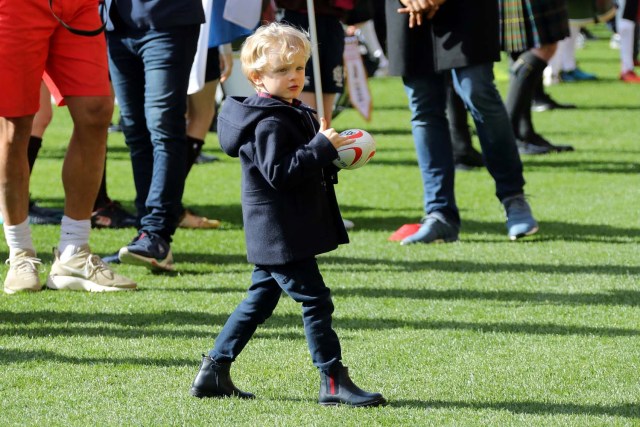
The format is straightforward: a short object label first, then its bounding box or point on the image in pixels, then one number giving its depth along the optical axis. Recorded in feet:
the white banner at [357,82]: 57.82
